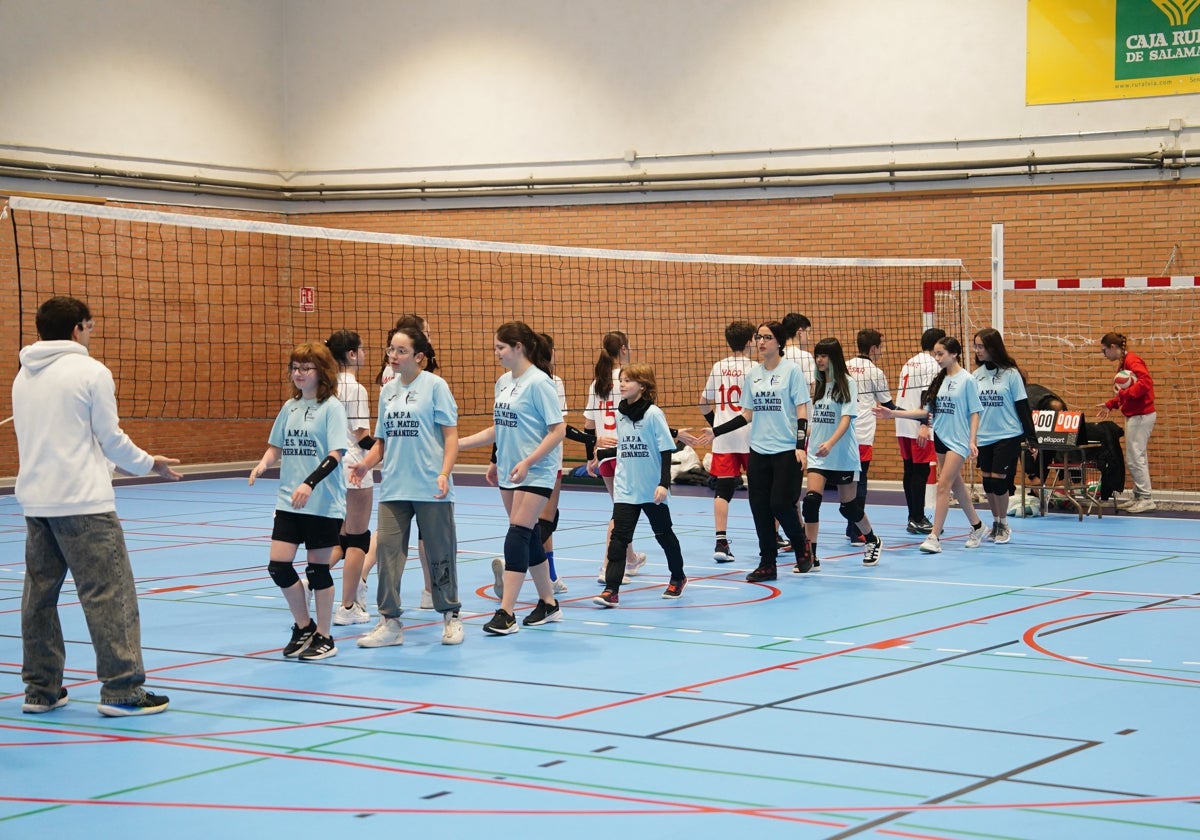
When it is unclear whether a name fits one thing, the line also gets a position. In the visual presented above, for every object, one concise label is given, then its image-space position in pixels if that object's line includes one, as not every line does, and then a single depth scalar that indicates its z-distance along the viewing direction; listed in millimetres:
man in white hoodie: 6328
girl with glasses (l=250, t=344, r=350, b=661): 7531
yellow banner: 16562
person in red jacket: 15312
